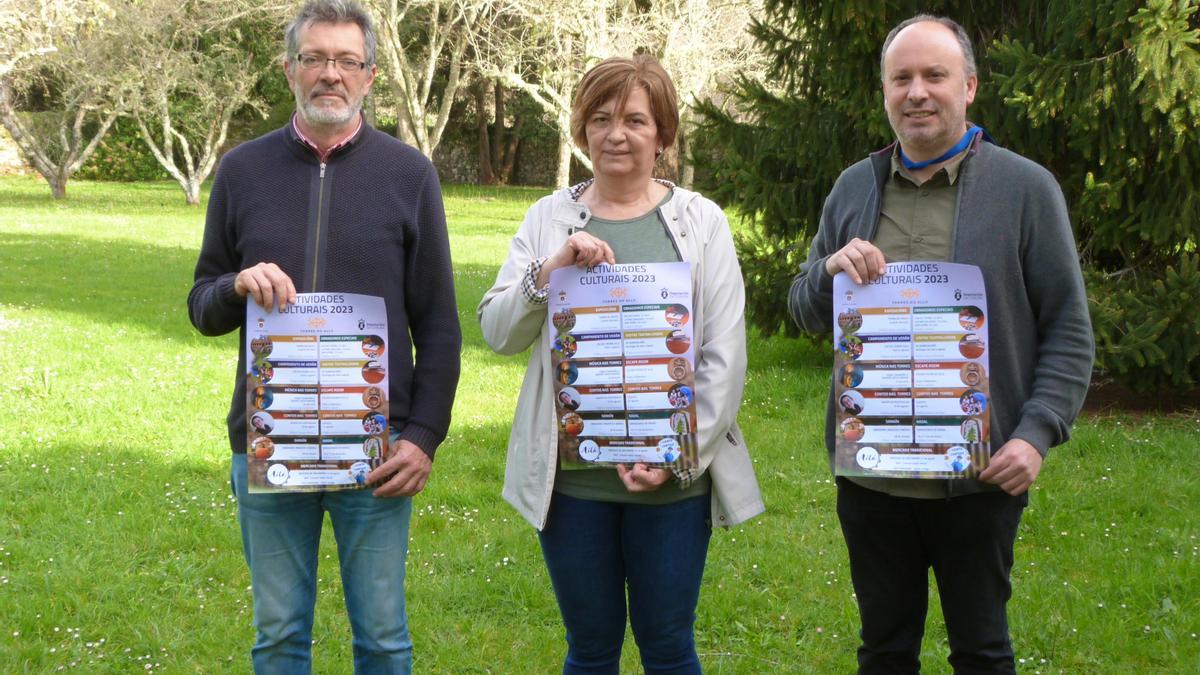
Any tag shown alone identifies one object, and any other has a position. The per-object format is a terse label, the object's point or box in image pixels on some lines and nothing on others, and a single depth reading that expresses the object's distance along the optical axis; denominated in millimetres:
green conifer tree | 7113
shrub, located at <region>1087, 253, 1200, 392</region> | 7410
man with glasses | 3034
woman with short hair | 2990
